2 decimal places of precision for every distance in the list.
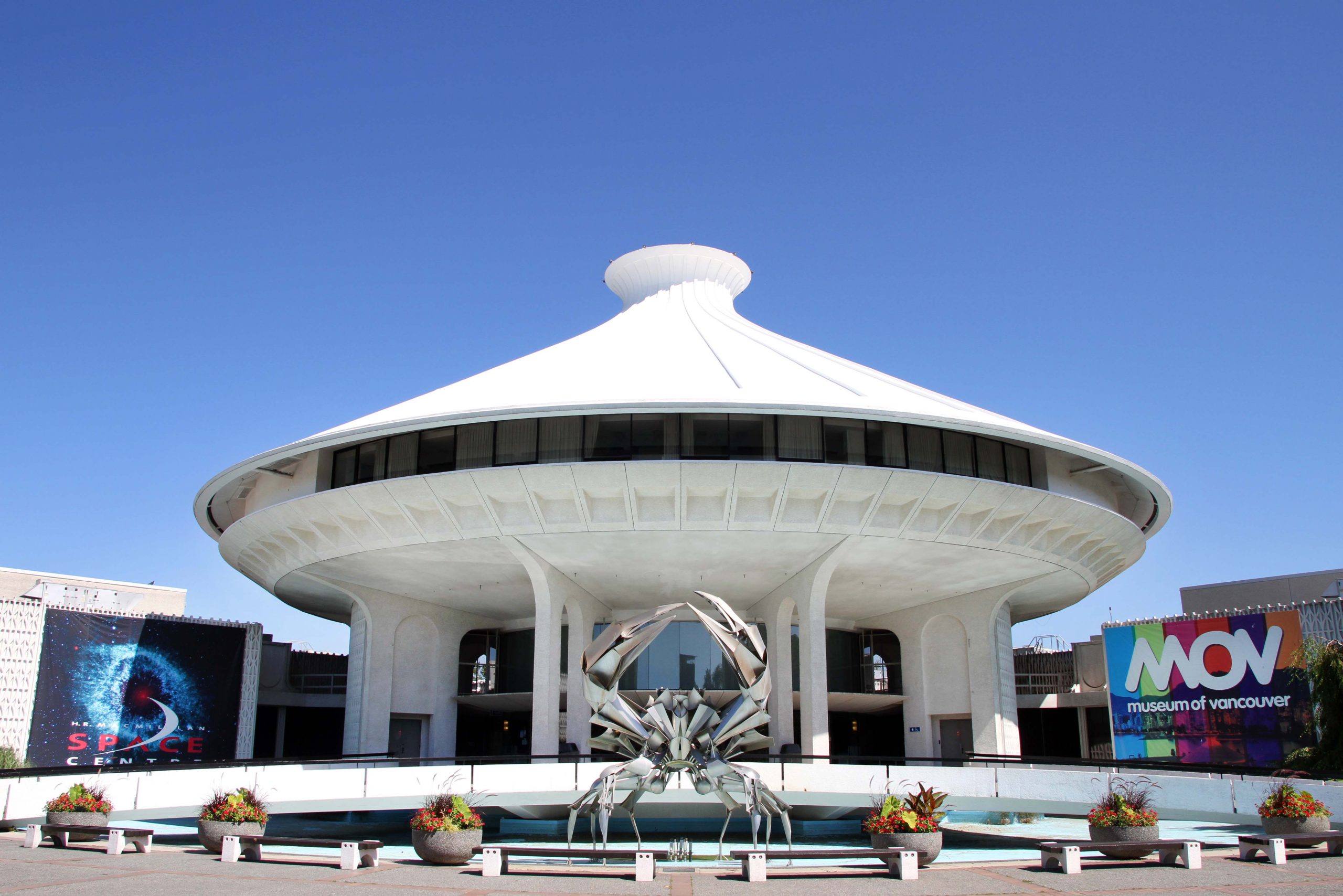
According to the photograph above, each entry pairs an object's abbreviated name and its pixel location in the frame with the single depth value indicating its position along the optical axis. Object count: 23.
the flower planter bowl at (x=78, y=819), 17.50
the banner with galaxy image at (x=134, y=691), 31.11
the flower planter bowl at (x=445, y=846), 15.27
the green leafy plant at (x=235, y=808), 17.23
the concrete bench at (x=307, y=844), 14.49
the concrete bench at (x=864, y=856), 13.36
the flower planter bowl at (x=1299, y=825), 16.39
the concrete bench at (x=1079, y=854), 14.09
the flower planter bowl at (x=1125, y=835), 15.34
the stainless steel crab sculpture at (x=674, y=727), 15.51
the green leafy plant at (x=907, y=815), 15.55
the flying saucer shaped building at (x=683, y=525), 25.58
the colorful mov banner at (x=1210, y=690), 31.73
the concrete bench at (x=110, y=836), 15.88
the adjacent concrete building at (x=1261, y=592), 39.47
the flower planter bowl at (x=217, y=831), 16.81
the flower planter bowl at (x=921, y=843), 15.32
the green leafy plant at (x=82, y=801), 17.75
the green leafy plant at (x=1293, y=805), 16.48
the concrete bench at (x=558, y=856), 13.73
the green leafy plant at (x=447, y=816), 15.37
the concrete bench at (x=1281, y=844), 14.26
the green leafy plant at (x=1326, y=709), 22.94
